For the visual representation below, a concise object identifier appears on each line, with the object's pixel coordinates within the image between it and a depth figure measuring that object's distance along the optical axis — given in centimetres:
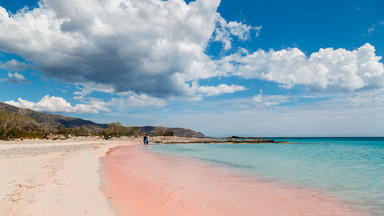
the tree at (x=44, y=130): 6602
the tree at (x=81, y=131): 9580
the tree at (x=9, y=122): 5278
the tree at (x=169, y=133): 12650
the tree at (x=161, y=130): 12171
